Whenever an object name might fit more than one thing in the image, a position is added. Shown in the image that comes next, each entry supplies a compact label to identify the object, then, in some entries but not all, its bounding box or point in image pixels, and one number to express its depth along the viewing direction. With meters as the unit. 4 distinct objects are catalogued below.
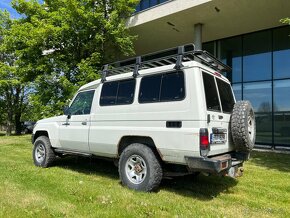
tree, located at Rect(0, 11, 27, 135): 25.41
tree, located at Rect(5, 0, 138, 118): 13.45
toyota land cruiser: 5.64
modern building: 13.64
